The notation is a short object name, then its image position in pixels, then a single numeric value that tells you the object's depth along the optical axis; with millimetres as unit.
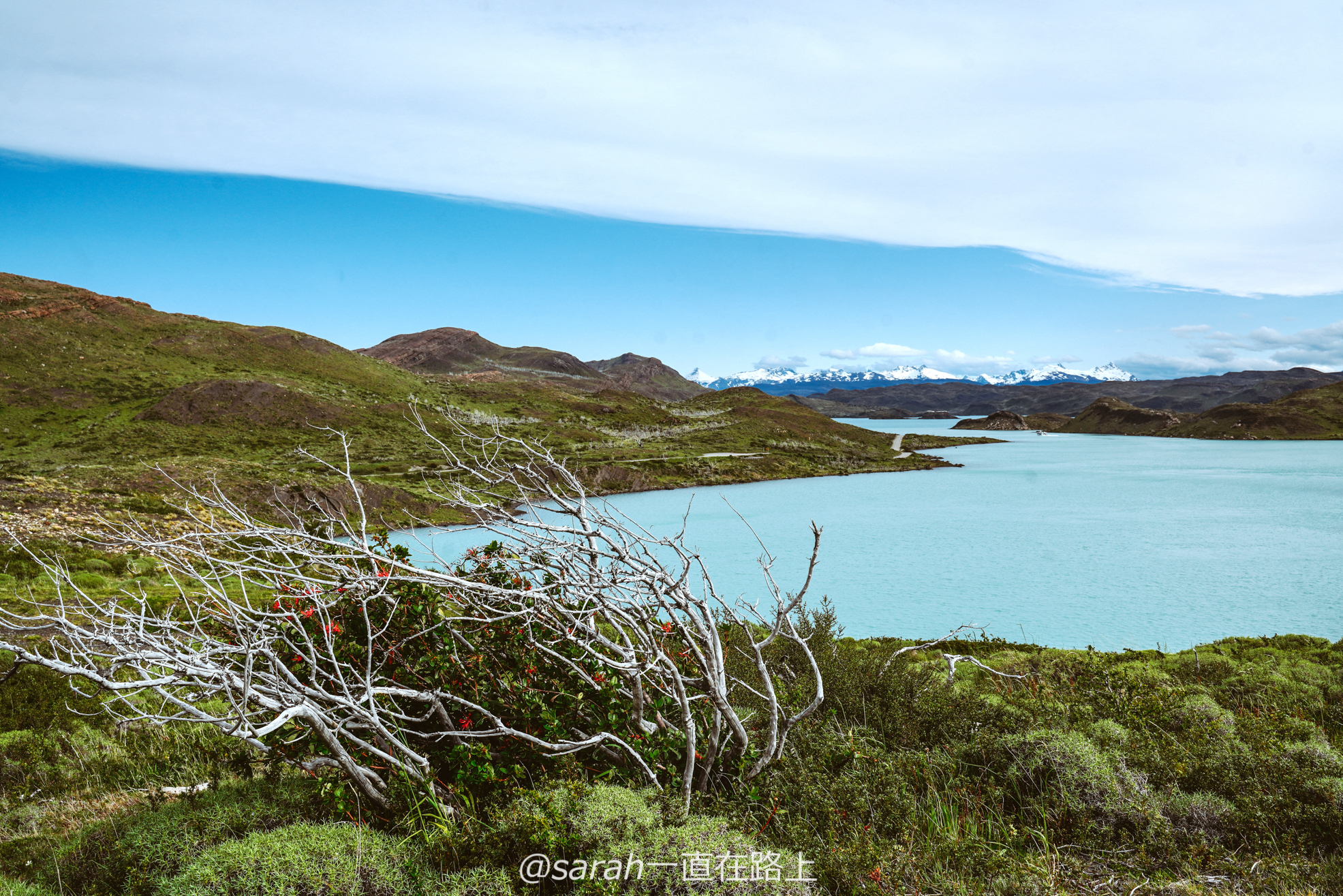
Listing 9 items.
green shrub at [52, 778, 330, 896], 4586
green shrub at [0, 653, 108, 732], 8461
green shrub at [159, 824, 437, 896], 4027
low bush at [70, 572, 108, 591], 16219
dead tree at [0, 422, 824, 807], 4121
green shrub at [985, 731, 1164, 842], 5383
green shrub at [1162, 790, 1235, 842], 5324
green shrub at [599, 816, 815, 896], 4055
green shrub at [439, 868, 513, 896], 4133
